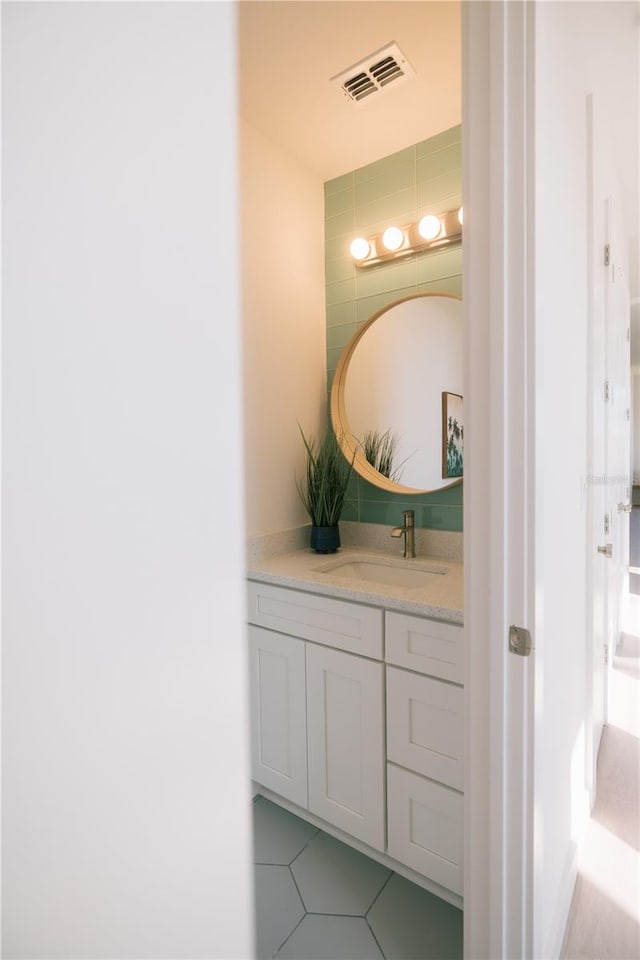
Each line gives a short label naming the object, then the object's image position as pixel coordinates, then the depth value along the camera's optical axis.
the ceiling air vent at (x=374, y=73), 1.59
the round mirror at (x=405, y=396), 2.01
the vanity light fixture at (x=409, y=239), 1.91
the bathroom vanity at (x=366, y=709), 1.38
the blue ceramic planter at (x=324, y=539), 2.07
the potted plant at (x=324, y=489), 2.08
